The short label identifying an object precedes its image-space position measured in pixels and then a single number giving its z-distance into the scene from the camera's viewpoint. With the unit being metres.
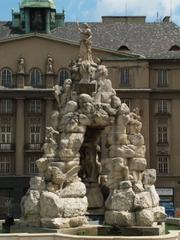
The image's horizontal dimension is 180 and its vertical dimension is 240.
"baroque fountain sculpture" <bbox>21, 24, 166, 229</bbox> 23.14
